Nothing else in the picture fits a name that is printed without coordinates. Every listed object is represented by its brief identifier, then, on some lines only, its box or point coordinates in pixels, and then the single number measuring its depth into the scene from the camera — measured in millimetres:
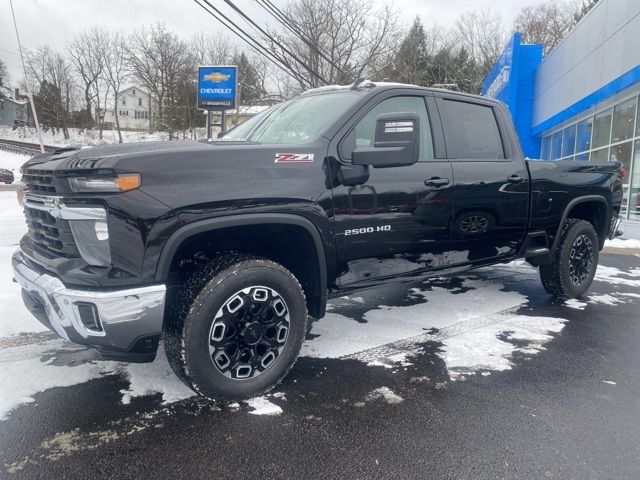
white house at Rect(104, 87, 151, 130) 86688
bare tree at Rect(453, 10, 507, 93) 43375
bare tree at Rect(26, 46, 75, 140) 60562
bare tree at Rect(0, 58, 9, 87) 67369
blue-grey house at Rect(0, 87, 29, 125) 70250
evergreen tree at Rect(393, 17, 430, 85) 33534
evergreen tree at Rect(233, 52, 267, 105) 31656
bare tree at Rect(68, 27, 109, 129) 59500
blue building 11805
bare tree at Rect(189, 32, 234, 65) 42303
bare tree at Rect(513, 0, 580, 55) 48250
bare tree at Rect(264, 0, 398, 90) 30500
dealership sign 17469
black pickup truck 2428
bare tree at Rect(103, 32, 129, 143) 58312
